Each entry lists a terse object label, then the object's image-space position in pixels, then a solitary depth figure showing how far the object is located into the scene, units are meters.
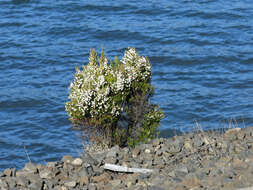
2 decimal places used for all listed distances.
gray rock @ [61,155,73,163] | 10.82
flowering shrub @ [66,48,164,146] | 11.85
